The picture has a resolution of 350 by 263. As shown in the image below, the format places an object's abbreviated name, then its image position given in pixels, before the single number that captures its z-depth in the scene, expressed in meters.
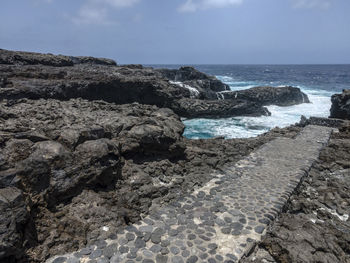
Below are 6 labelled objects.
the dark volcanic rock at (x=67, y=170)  4.84
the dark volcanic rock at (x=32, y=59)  21.06
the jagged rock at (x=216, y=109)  25.69
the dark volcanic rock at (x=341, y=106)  20.02
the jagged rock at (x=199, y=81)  31.39
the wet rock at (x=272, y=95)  33.14
